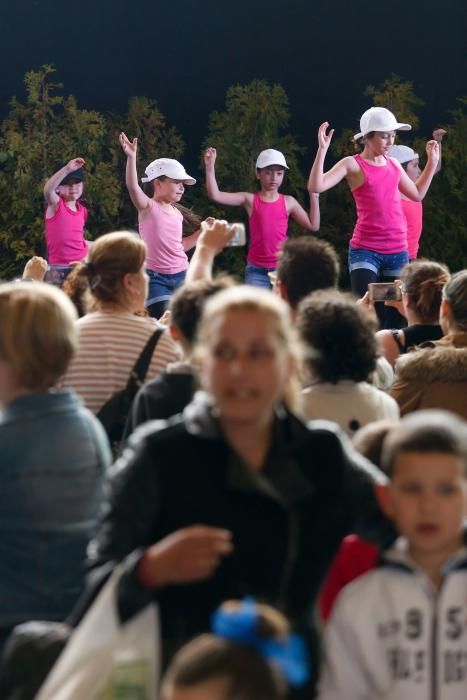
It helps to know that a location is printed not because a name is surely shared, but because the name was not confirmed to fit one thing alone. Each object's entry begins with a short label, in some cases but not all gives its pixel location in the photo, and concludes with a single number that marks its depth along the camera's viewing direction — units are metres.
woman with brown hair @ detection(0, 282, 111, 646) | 4.27
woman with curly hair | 5.50
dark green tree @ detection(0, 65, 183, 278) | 18.67
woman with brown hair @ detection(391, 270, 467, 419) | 6.40
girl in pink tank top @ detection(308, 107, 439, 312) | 14.06
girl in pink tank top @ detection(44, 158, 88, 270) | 16.46
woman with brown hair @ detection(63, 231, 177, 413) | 6.23
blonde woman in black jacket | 3.48
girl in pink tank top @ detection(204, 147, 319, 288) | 16.15
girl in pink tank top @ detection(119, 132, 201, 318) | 14.48
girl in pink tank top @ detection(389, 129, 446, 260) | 15.84
